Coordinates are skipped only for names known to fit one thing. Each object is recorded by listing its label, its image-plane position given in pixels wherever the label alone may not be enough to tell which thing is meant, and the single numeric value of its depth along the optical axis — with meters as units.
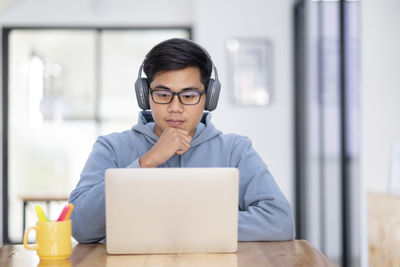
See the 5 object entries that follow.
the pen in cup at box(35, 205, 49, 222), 2.08
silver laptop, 2.05
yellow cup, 2.04
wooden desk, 2.01
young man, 2.32
